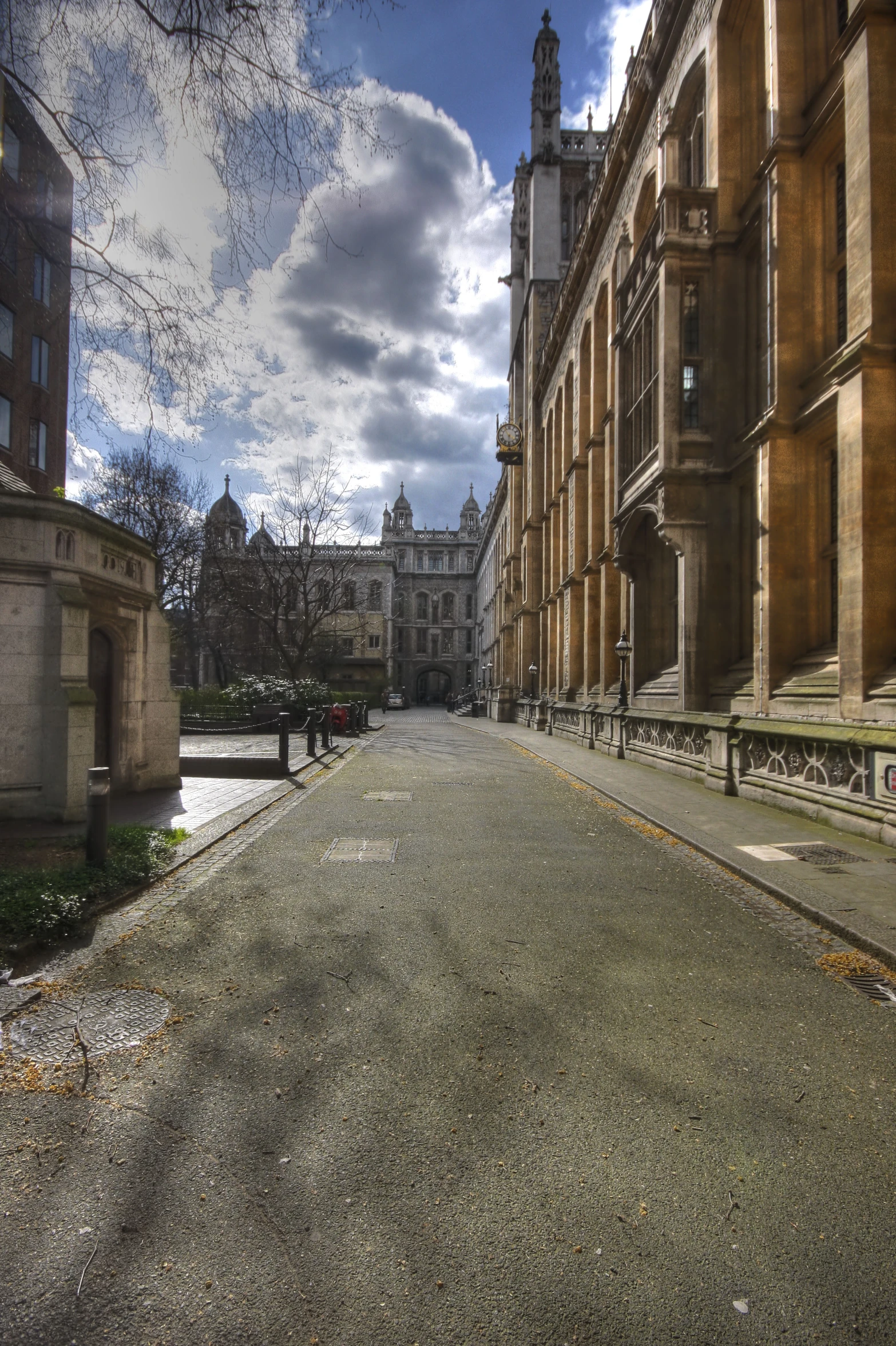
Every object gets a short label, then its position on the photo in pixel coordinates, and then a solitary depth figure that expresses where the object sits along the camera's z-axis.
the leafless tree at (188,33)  4.75
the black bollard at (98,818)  5.72
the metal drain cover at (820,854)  6.64
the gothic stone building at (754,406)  9.16
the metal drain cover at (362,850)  6.93
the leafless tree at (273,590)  32.84
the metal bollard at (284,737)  12.98
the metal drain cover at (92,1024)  3.22
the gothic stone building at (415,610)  75.94
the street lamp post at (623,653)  17.91
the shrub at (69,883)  4.53
